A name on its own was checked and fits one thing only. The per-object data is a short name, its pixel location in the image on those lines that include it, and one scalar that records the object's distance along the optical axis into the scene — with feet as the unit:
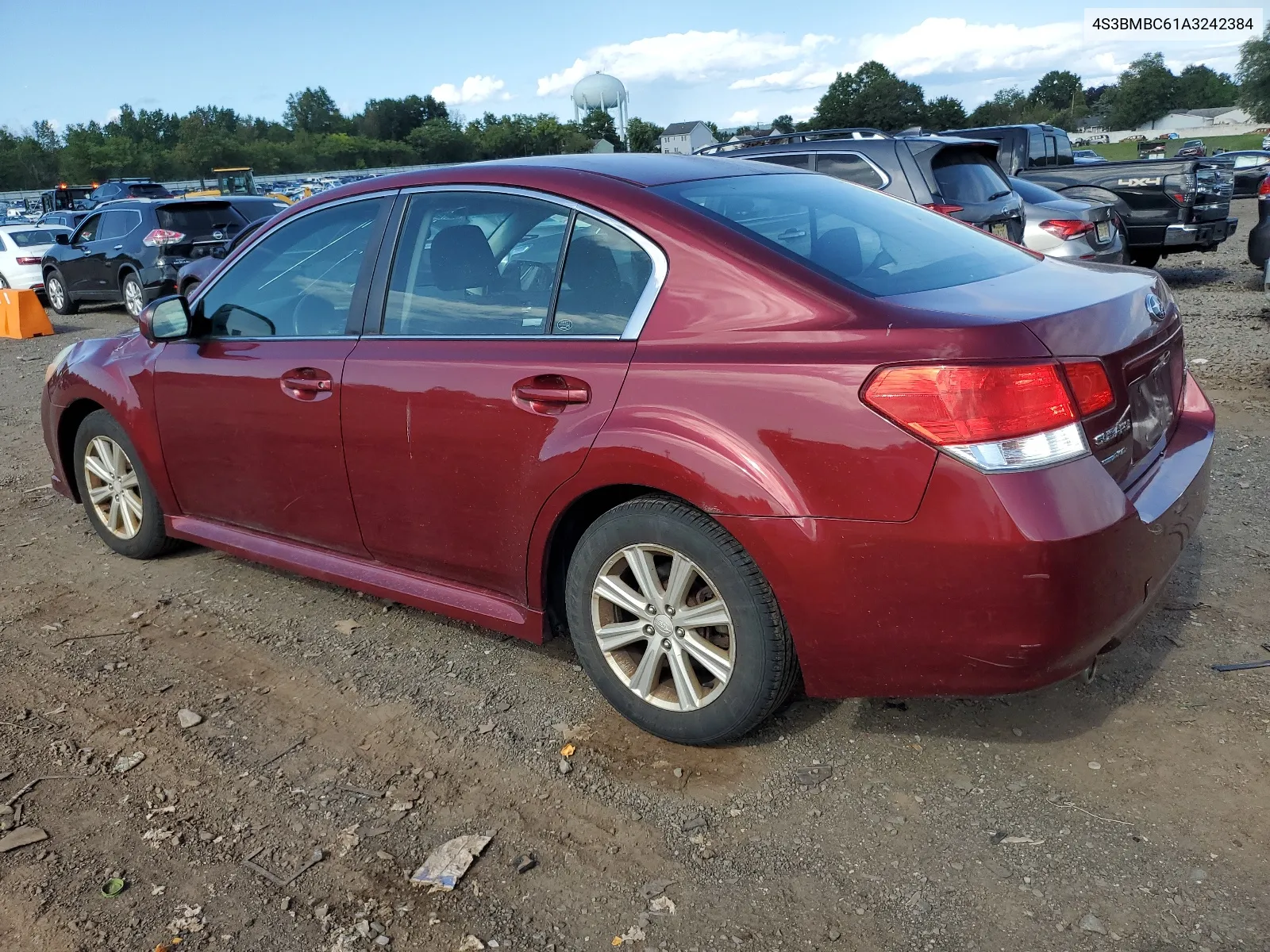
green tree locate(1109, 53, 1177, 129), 394.15
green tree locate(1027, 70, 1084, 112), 465.88
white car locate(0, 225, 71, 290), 58.44
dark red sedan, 8.11
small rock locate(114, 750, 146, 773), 10.46
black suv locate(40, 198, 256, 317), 47.03
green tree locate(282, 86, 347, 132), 463.83
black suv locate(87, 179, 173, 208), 101.65
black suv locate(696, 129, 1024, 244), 27.81
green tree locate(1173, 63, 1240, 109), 419.54
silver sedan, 31.37
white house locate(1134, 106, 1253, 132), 376.07
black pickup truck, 38.37
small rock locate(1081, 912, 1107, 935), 7.46
